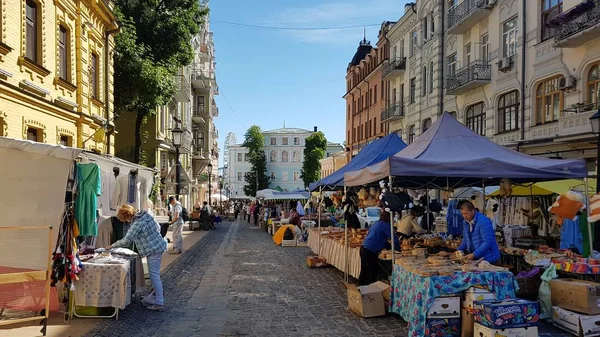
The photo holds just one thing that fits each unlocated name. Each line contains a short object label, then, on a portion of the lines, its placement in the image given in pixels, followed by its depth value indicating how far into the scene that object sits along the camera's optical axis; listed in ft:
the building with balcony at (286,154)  306.76
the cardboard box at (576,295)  21.08
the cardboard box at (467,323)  19.97
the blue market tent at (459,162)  25.51
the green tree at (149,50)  70.69
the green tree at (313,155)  243.81
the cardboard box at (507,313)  18.17
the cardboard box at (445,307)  20.02
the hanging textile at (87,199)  24.45
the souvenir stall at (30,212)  21.22
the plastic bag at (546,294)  23.39
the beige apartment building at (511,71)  54.49
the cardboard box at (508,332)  18.06
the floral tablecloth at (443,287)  19.94
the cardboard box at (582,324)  20.74
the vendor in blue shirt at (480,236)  22.82
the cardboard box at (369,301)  24.86
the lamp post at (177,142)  59.98
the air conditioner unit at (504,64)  69.69
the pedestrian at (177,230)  50.47
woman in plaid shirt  25.38
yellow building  35.53
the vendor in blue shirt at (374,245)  29.12
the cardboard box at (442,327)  19.98
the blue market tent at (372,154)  44.91
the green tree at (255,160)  272.51
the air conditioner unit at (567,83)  56.18
